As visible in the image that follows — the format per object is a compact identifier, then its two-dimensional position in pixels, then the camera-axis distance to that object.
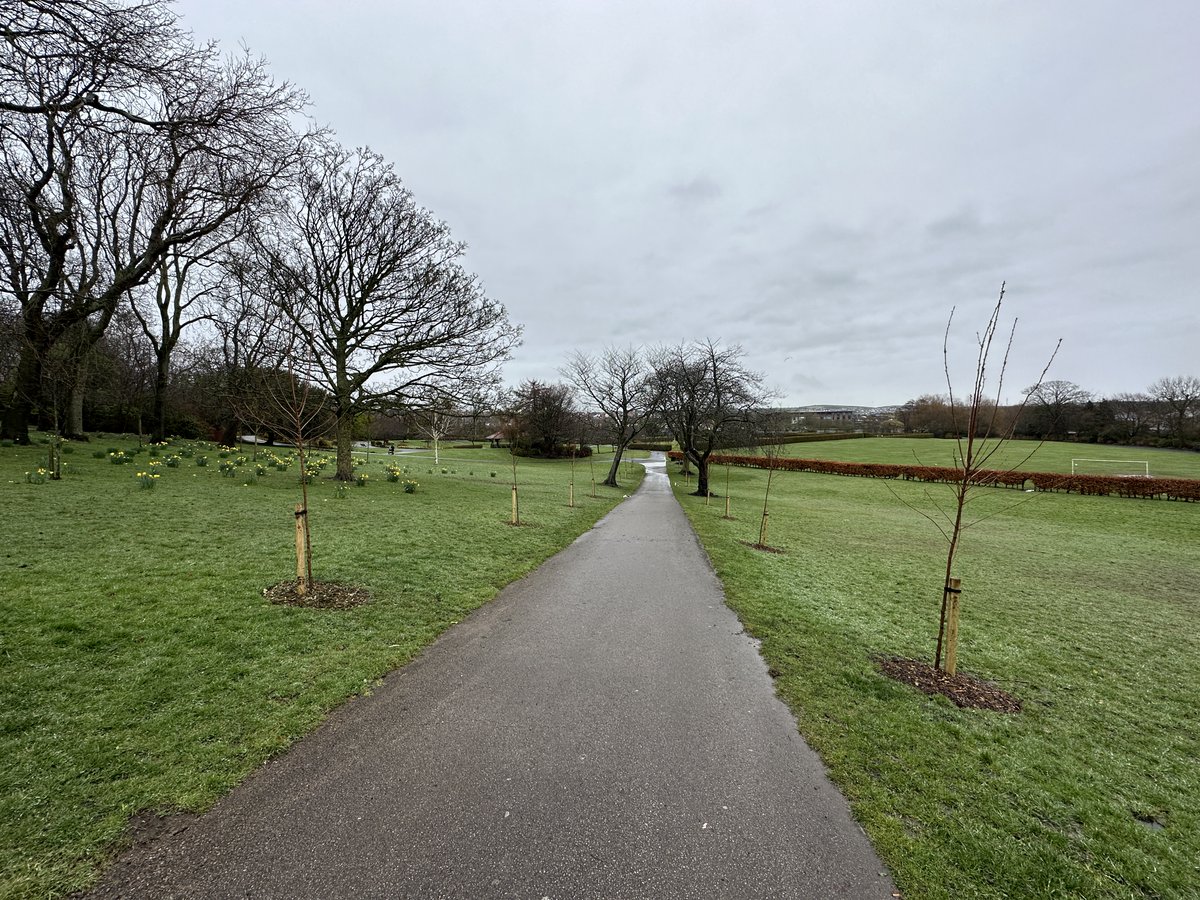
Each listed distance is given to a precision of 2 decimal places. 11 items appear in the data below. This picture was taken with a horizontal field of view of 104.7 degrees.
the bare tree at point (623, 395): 28.91
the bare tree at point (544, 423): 49.59
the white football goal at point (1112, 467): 36.50
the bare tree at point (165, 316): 22.56
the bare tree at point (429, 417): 17.38
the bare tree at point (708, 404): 25.42
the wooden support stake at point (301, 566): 5.46
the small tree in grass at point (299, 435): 5.50
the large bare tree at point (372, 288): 15.80
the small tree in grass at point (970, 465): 4.28
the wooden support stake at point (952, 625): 4.41
